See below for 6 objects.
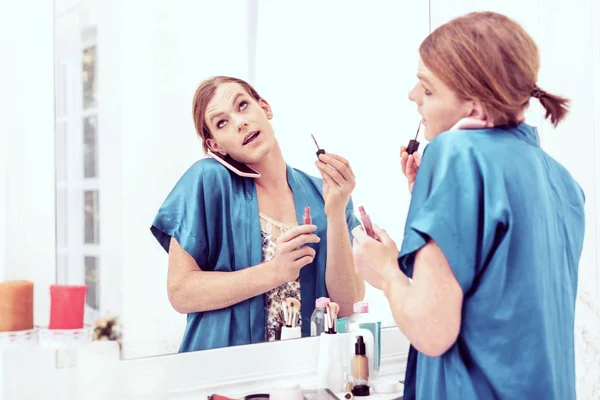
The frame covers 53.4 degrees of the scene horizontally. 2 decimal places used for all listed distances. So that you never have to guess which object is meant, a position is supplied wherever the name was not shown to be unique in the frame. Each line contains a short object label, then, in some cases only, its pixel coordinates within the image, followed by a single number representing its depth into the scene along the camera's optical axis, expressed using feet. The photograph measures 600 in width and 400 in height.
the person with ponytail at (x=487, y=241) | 3.56
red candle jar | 4.13
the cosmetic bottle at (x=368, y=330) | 5.57
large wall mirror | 4.48
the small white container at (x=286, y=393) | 4.77
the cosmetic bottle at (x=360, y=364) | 5.36
